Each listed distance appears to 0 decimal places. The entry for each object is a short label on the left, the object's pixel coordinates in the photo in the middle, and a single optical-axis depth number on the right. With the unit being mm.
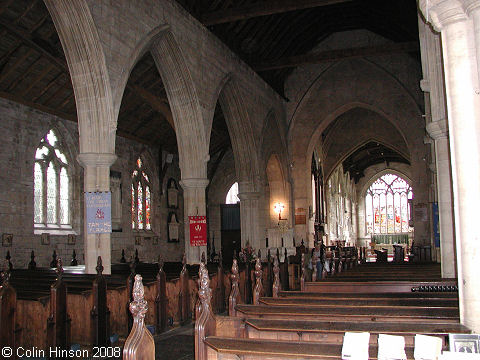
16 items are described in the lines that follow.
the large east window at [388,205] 36969
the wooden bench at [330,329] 3234
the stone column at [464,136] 3420
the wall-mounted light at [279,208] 18703
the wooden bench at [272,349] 2664
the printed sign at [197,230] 11539
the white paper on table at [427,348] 2500
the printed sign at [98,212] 8281
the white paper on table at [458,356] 2398
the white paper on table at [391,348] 2535
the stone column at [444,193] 6898
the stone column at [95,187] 8438
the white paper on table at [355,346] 2561
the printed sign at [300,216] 18984
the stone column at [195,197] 11992
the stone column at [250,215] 15859
